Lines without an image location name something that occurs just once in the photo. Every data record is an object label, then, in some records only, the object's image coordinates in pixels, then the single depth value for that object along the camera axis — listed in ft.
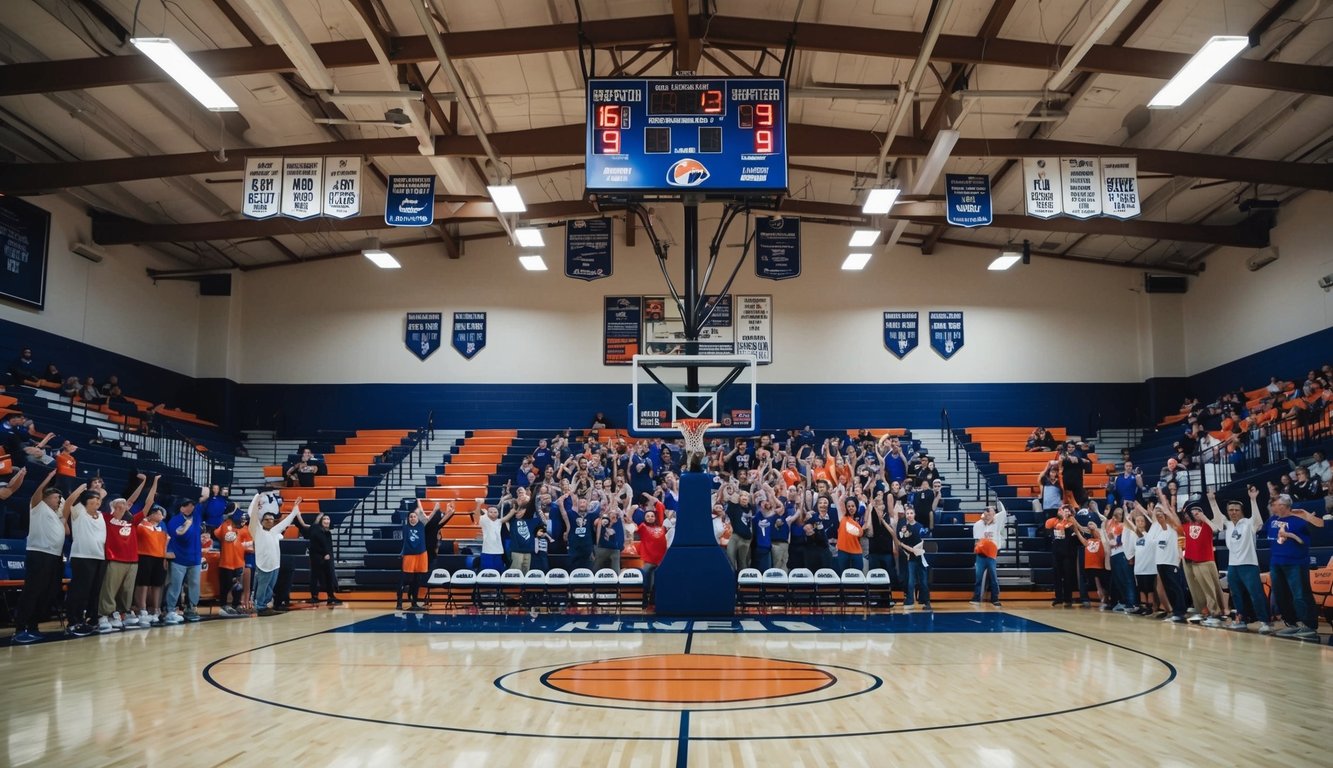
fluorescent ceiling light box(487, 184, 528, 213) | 56.34
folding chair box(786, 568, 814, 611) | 48.32
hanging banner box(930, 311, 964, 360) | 84.99
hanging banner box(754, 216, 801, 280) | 78.64
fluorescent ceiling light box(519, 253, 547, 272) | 72.64
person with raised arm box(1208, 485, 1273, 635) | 39.91
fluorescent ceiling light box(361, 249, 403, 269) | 70.38
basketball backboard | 46.29
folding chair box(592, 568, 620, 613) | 48.39
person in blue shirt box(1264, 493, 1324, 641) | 37.65
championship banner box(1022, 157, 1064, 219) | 51.08
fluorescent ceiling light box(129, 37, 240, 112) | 36.78
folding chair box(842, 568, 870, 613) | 49.24
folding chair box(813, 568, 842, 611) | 48.34
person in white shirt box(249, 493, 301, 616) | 49.80
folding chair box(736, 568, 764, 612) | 48.49
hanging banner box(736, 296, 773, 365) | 84.58
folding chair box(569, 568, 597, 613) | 48.46
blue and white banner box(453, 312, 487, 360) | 85.76
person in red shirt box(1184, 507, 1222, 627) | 43.75
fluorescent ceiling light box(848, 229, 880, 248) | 66.80
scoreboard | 40.98
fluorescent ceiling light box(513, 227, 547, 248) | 66.08
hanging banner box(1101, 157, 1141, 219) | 50.44
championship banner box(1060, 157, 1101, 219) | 50.96
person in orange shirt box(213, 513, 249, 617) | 50.21
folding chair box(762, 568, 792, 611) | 48.21
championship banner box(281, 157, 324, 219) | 51.57
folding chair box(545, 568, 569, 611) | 48.49
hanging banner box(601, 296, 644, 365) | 85.46
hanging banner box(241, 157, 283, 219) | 51.42
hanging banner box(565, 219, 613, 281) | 76.89
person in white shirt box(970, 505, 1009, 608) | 53.31
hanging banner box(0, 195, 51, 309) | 63.10
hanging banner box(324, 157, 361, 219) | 51.24
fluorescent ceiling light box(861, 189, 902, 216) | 57.11
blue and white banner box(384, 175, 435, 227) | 55.36
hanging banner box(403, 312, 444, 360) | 85.76
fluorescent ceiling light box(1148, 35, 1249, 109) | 37.50
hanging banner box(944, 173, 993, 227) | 55.57
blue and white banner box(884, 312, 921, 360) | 85.20
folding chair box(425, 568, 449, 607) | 50.57
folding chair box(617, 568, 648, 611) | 48.57
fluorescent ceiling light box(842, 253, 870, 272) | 72.23
